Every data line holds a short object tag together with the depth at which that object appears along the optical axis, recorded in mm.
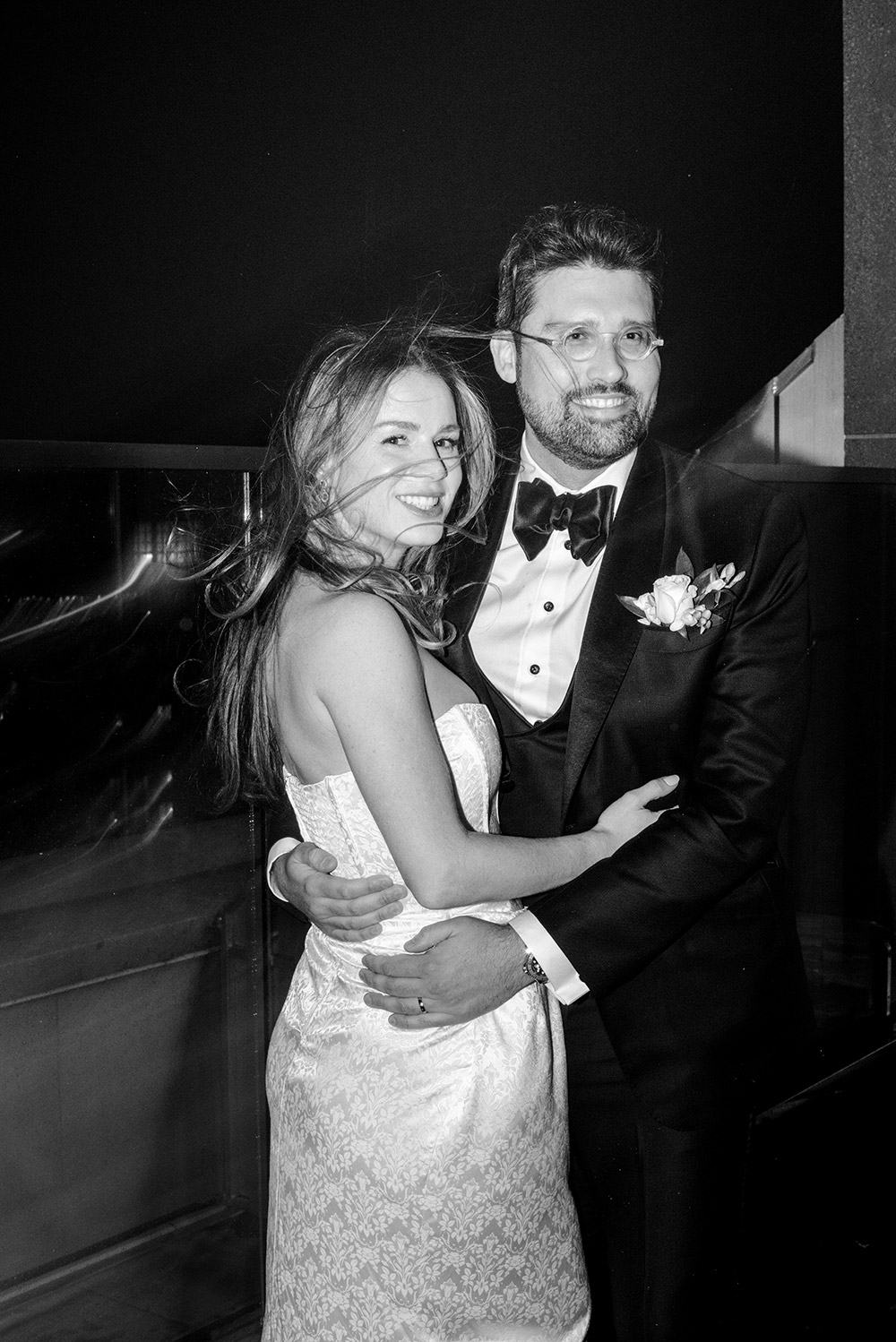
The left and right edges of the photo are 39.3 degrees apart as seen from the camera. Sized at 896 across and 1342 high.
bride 1583
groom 1736
